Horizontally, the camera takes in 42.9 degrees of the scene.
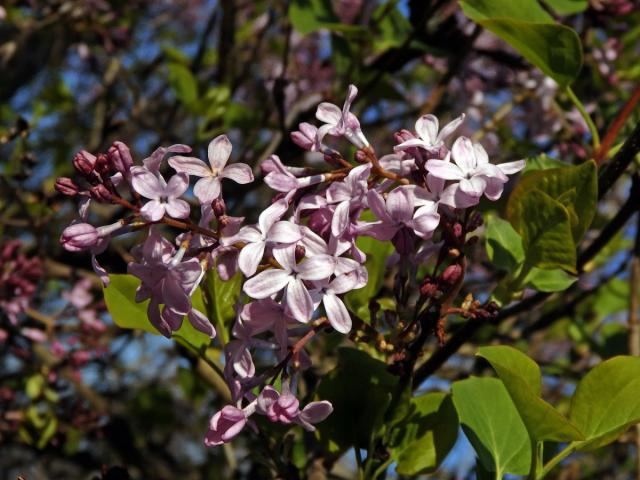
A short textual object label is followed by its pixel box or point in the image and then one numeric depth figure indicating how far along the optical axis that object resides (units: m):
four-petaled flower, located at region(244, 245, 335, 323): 0.16
